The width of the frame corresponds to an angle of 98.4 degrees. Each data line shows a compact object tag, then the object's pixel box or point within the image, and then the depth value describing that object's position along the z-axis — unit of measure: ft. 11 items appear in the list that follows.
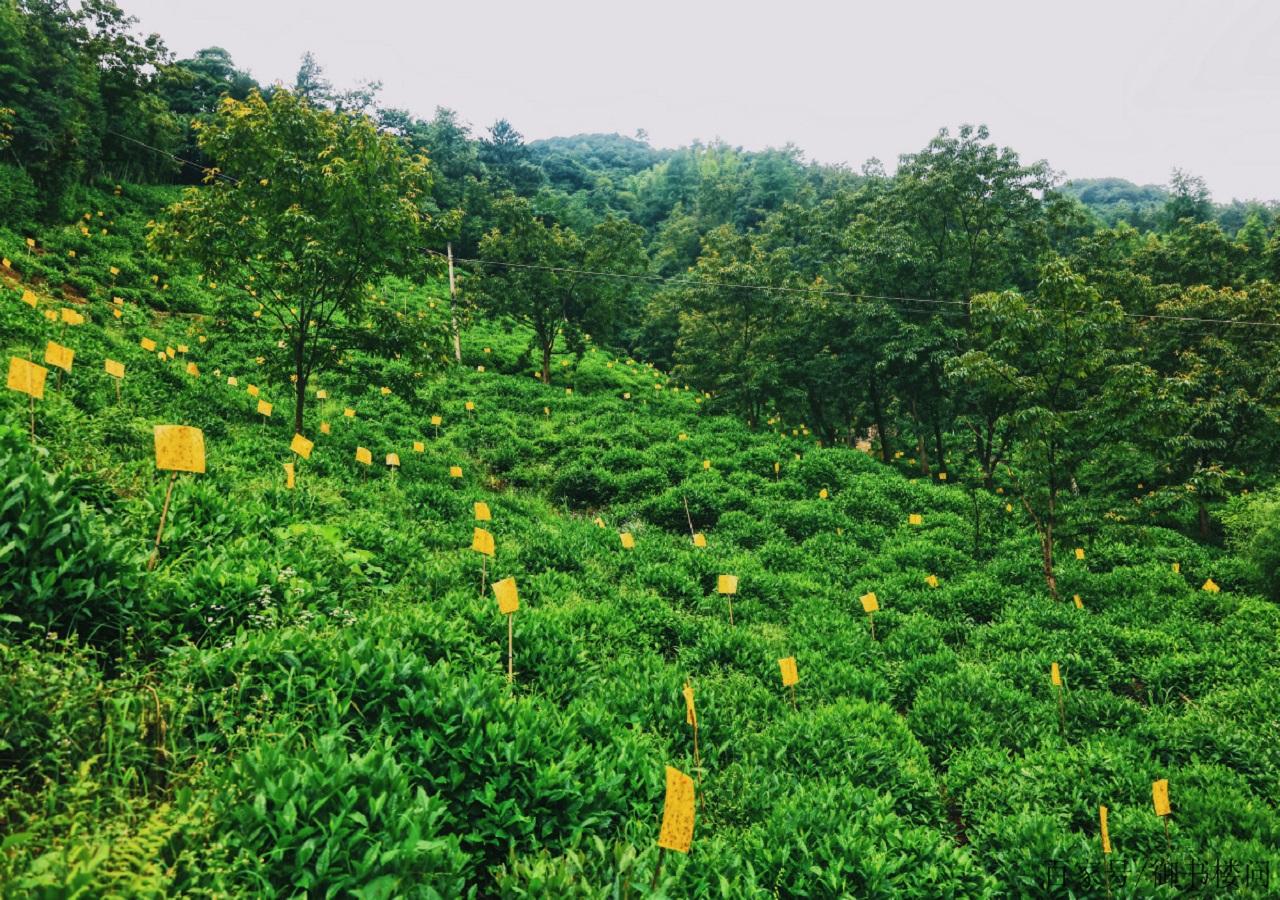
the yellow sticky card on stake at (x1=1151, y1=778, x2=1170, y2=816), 11.66
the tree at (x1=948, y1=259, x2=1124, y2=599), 30.14
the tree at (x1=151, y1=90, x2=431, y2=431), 28.25
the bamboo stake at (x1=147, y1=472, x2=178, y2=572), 12.10
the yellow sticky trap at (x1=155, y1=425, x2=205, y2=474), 12.50
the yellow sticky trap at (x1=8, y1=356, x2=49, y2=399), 13.92
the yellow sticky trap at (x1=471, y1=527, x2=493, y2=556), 17.28
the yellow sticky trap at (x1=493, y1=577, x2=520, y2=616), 14.30
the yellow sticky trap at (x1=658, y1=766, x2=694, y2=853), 8.39
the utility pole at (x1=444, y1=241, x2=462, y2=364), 69.51
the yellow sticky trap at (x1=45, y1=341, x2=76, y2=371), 16.92
